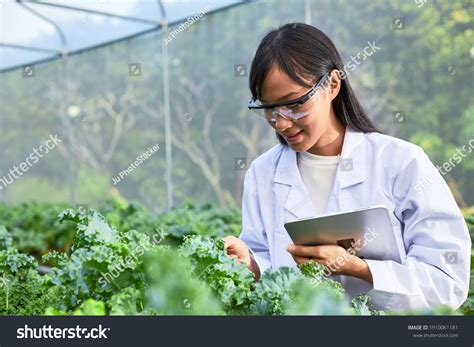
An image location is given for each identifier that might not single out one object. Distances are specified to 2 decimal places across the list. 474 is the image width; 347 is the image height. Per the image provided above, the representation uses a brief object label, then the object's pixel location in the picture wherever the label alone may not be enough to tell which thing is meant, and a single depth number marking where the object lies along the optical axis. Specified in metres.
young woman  2.04
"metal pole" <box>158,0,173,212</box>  6.98
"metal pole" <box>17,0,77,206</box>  8.38
